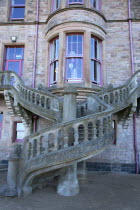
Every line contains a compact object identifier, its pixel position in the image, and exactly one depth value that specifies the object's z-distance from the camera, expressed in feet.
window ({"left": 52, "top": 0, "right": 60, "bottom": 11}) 33.10
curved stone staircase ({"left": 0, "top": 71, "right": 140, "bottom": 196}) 14.78
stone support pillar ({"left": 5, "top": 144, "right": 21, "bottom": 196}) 15.36
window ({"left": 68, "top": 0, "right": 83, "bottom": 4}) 31.01
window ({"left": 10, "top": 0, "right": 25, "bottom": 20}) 36.13
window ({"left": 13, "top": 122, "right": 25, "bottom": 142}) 30.37
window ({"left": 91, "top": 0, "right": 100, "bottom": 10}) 32.48
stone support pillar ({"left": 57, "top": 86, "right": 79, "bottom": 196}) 15.81
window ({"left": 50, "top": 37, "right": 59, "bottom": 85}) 30.27
